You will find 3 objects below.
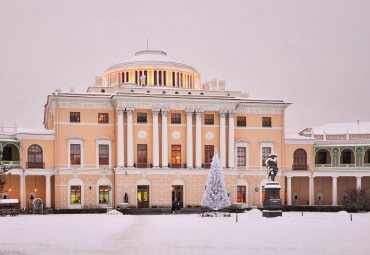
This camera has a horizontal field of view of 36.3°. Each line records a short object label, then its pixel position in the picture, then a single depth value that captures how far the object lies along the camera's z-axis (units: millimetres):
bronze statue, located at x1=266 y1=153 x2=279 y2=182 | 48000
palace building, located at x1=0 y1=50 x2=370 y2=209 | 58688
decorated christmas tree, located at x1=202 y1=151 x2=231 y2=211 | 50688
